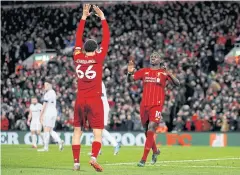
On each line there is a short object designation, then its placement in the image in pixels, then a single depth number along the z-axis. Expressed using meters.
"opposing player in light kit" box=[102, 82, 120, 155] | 23.12
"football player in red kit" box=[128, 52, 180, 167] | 17.81
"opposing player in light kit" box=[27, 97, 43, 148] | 30.77
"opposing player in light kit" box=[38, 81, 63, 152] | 26.78
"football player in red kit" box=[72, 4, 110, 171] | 15.40
